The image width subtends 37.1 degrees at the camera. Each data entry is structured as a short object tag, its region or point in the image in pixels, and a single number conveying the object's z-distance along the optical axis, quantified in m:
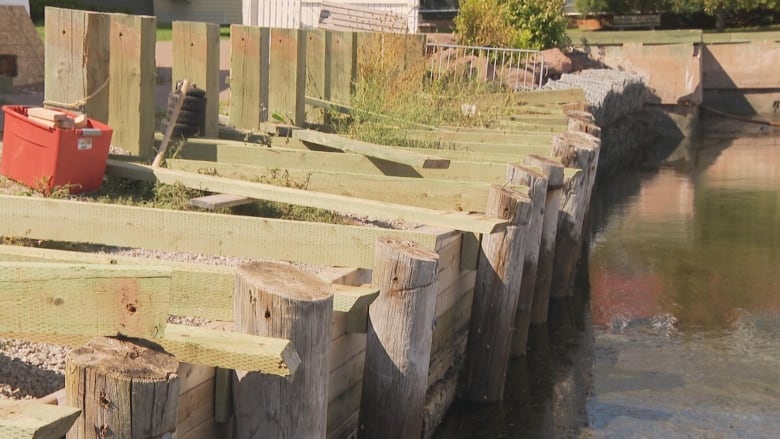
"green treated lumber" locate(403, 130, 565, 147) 11.86
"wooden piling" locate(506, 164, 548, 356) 8.69
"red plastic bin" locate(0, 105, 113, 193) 8.23
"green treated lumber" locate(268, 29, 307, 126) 12.23
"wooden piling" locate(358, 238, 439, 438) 5.89
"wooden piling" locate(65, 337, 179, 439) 3.61
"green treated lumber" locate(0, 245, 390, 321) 5.26
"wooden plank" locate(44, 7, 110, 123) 9.15
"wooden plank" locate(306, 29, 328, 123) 13.93
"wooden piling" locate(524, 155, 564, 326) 9.57
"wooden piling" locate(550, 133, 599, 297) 11.03
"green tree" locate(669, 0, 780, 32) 36.94
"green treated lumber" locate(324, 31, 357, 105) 14.47
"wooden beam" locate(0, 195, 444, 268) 6.71
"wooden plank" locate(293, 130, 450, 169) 9.54
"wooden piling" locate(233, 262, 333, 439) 4.49
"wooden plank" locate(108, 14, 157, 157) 9.35
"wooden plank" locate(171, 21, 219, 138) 10.77
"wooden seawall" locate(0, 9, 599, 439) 4.13
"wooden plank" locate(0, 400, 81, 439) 3.29
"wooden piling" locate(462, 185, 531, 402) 7.90
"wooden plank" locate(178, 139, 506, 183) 9.95
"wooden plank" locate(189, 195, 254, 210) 8.15
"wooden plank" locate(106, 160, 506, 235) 7.47
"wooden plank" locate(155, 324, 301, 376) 4.07
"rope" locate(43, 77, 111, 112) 9.13
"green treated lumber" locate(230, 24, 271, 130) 11.72
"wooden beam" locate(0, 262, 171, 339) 3.84
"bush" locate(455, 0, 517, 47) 24.08
